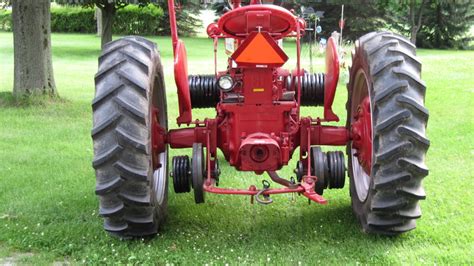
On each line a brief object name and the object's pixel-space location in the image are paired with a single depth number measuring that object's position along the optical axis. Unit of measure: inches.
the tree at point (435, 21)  1382.9
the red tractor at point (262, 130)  166.9
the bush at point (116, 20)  1599.4
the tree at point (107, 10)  943.2
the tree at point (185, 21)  1679.4
